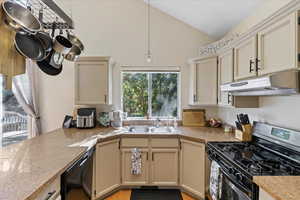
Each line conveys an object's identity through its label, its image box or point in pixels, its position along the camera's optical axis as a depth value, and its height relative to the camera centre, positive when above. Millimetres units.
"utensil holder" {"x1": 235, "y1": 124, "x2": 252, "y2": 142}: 1531 -401
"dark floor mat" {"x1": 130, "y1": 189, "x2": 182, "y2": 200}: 1775 -1316
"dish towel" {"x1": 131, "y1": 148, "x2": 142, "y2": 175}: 1818 -850
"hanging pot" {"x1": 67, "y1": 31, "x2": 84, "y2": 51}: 1392 +621
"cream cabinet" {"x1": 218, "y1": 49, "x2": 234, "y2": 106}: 1619 +355
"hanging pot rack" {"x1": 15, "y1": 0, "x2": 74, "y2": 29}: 1030 +741
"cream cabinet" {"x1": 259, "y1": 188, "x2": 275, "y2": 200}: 749 -562
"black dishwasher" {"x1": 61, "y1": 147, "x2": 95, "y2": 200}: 974 -682
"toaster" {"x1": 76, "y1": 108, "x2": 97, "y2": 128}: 2069 -294
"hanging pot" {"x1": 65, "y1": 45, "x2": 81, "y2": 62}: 1398 +491
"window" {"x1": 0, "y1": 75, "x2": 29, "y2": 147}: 2097 -318
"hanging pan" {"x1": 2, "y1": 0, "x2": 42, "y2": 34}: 898 +571
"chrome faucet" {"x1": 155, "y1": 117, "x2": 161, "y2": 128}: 2276 -394
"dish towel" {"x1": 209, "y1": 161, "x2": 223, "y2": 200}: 1227 -794
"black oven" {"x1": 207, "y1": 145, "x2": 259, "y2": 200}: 878 -619
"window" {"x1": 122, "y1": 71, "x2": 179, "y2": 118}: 2378 +96
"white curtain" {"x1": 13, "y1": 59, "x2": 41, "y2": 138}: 2161 +70
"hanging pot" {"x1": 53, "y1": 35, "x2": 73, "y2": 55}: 1238 +518
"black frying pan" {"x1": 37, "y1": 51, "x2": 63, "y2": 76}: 1331 +339
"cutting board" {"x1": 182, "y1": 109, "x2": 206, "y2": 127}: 2255 -319
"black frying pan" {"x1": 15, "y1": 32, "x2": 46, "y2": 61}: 1085 +460
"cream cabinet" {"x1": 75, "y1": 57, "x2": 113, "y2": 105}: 2054 +315
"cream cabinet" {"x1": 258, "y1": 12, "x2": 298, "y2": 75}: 911 +419
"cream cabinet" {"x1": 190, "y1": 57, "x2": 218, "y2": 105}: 1971 +276
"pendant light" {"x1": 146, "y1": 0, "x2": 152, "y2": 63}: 2289 +896
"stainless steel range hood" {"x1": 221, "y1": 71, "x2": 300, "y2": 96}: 920 +124
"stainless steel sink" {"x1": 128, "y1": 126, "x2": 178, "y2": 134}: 1969 -470
